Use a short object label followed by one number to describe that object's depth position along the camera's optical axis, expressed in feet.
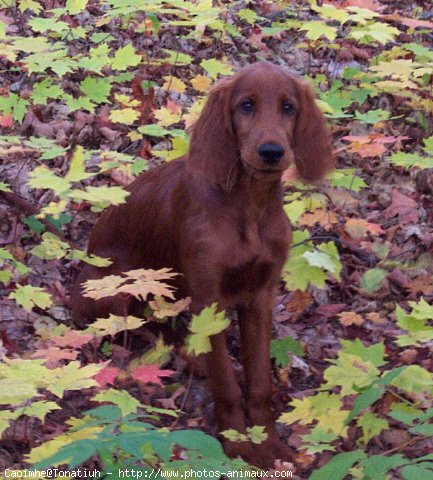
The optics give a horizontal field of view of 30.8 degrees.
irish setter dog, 10.50
